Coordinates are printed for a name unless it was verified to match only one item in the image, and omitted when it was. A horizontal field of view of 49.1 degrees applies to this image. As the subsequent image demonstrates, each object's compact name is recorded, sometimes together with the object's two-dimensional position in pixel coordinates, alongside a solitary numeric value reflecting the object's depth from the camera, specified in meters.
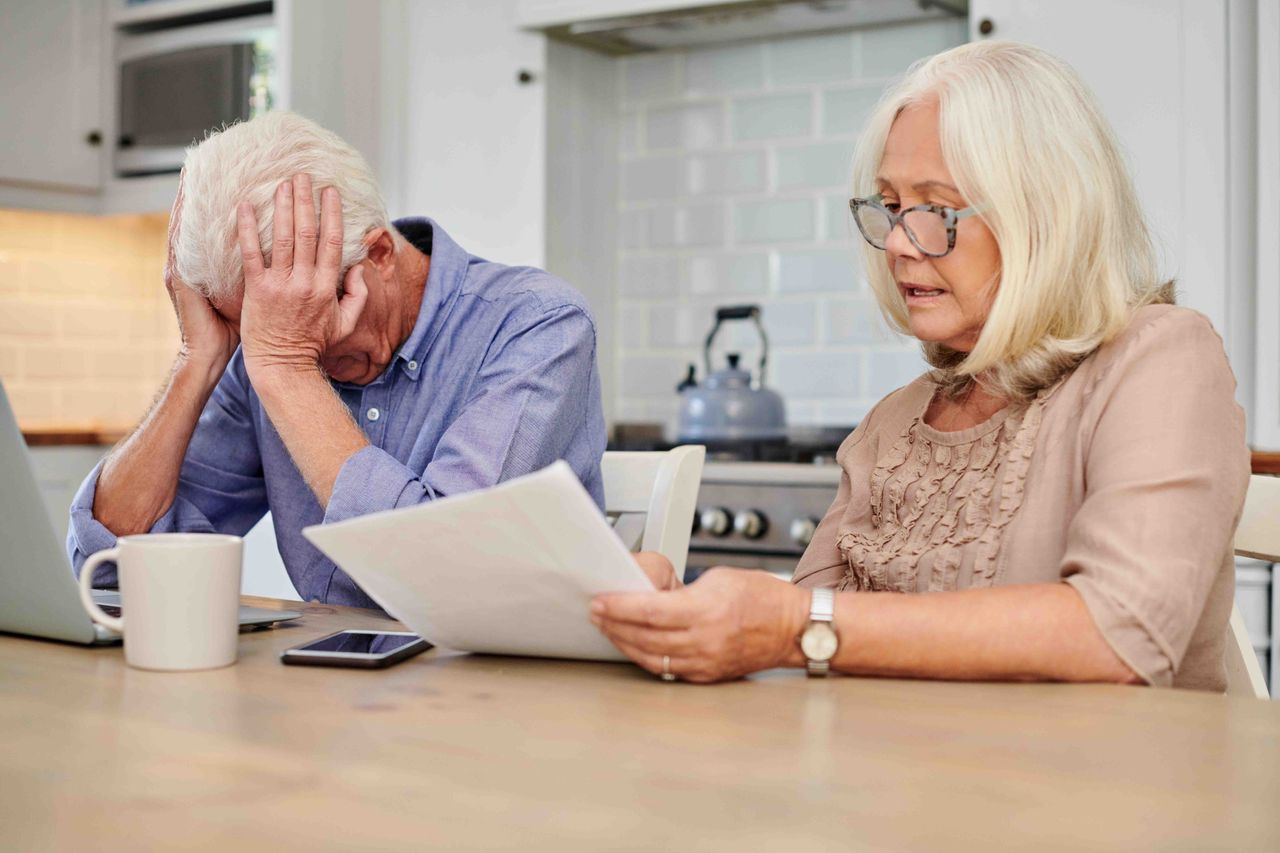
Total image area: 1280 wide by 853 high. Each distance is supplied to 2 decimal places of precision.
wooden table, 0.69
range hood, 3.11
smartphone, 1.09
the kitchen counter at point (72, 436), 3.64
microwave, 3.50
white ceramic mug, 1.06
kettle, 3.12
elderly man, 1.54
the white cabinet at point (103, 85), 3.39
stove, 2.83
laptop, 1.14
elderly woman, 1.03
